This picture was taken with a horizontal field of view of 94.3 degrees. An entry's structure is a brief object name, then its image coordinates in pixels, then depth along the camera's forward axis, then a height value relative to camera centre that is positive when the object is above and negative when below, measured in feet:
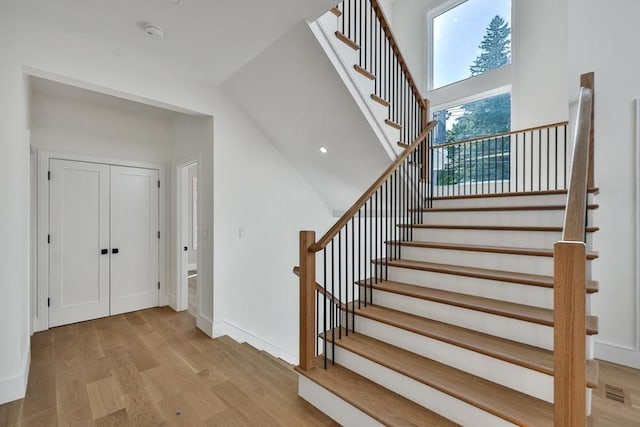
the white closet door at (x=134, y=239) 12.76 -1.26
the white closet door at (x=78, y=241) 11.43 -1.25
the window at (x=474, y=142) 14.96 +3.58
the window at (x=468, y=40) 15.17 +9.41
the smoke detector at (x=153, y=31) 7.75 +4.79
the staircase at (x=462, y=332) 5.40 -2.69
